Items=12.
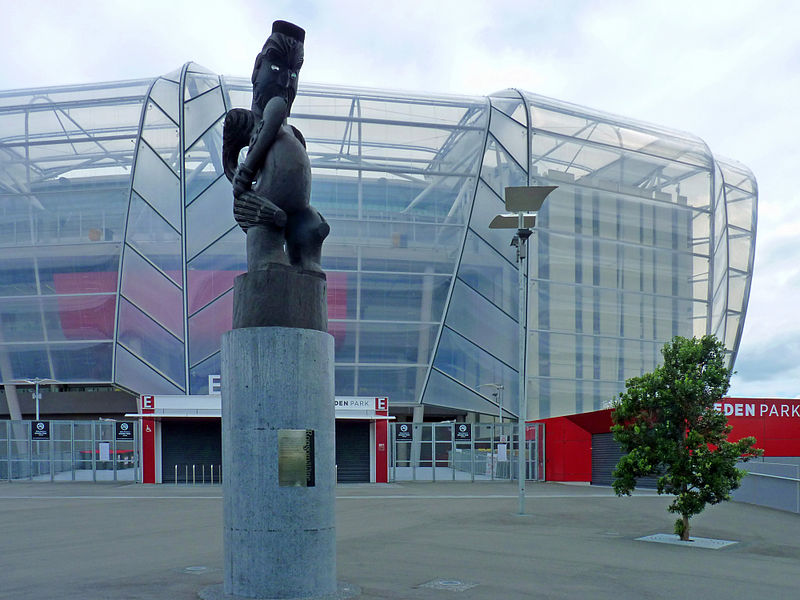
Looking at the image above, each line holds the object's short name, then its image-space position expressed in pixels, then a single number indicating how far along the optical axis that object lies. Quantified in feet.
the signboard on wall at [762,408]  104.68
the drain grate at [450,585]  33.64
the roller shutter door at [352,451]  115.65
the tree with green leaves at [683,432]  48.96
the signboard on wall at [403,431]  126.21
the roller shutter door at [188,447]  114.52
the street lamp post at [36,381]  132.77
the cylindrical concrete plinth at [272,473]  30.30
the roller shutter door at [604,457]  105.29
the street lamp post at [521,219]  64.08
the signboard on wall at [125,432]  124.67
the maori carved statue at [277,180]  33.32
